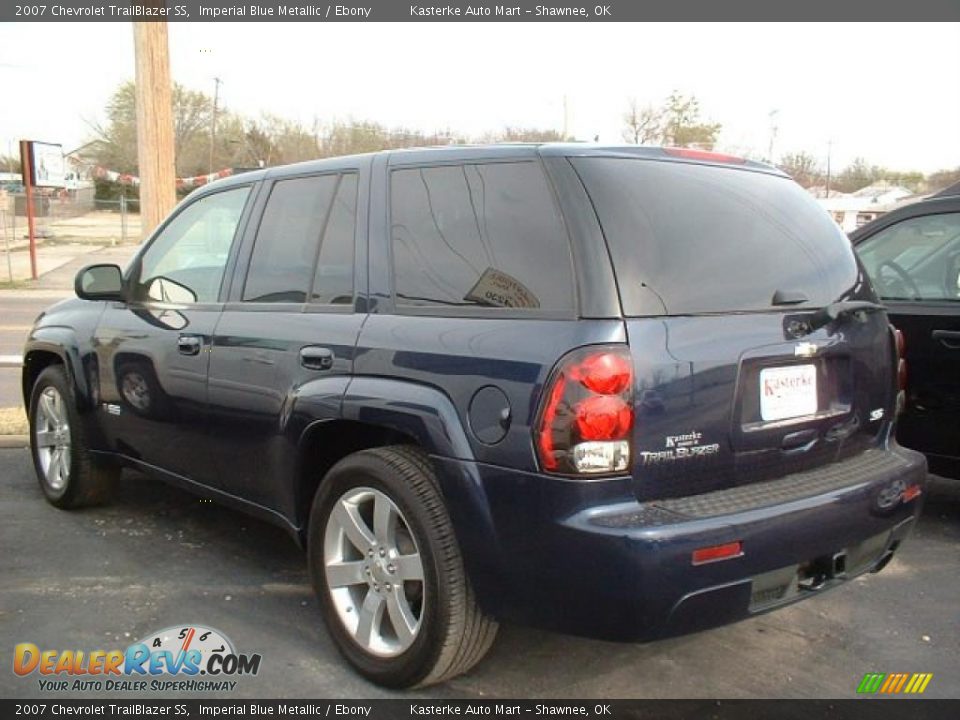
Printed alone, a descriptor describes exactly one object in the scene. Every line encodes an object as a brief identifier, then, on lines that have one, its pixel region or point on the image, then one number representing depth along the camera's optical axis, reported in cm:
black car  426
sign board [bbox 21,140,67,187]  2195
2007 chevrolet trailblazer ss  242
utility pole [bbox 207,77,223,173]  5122
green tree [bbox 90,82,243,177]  5059
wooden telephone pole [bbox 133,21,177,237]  718
